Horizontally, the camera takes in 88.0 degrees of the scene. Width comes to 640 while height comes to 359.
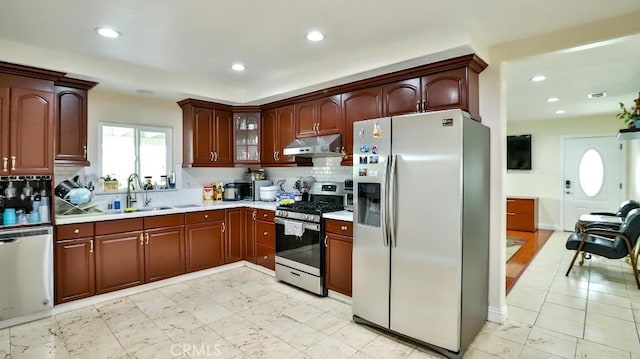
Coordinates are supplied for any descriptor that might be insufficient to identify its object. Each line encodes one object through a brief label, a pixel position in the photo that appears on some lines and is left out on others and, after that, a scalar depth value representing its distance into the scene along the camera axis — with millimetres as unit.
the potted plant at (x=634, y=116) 3713
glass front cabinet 4930
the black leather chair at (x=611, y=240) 3883
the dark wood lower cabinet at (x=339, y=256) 3342
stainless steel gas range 3578
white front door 6613
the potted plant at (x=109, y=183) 3979
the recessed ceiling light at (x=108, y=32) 2711
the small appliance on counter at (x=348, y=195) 3912
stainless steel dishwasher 2891
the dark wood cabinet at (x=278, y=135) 4461
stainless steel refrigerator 2389
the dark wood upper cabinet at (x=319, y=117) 3878
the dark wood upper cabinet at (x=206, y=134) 4539
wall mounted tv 7500
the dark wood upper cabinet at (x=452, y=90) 2844
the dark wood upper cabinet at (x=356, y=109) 3454
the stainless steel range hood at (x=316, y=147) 3795
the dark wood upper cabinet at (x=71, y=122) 3463
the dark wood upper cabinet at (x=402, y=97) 3133
